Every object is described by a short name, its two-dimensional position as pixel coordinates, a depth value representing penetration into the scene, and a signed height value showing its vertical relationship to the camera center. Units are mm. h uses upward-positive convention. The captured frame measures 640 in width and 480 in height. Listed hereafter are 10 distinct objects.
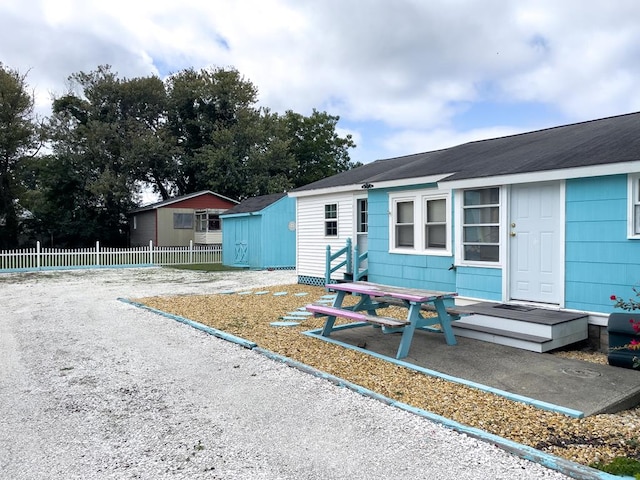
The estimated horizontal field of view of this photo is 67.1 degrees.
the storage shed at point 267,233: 19219 -156
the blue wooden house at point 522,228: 5895 +6
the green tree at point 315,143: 39438 +7159
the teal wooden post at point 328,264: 11555 -847
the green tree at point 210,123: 31203 +7374
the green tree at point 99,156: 29625 +4619
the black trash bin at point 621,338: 4897 -1156
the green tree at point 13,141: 26547 +5071
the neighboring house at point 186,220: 26750 +547
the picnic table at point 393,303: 5391 -1028
